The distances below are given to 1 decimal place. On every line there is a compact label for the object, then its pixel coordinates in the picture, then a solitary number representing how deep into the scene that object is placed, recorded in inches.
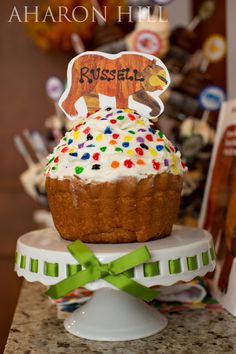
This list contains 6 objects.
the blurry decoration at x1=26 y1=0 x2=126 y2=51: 84.0
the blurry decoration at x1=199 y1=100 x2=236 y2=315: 49.8
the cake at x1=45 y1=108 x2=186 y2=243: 41.3
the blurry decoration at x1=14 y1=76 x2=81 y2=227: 79.7
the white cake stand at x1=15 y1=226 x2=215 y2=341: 39.4
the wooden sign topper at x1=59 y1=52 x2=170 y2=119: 45.3
